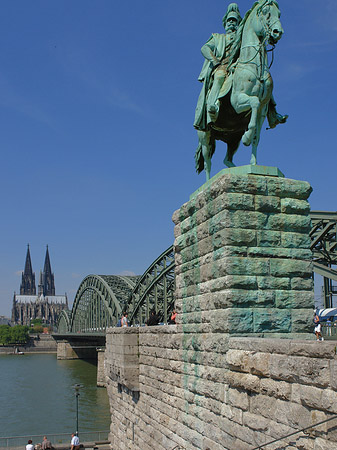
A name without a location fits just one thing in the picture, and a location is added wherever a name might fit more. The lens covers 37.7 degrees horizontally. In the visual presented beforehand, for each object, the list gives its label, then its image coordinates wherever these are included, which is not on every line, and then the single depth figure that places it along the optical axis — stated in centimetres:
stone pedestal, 686
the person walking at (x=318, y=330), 1469
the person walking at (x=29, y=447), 1898
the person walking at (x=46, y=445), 2006
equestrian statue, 788
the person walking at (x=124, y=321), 1784
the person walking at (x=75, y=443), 1995
